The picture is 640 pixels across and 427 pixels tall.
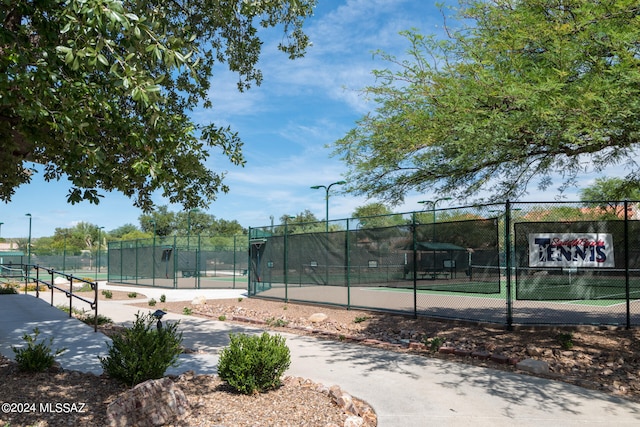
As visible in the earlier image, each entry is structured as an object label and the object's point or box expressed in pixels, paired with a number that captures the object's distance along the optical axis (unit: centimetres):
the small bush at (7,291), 1838
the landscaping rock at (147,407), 486
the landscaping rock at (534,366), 775
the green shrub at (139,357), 602
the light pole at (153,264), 2917
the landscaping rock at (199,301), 1798
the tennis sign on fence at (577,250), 1040
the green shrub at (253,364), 600
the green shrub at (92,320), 1185
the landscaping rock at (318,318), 1305
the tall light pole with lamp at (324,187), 3438
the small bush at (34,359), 643
